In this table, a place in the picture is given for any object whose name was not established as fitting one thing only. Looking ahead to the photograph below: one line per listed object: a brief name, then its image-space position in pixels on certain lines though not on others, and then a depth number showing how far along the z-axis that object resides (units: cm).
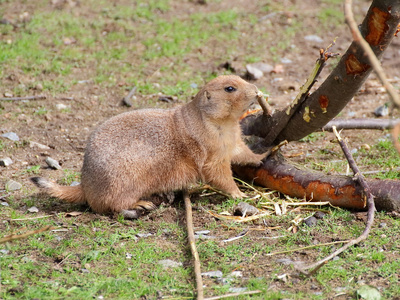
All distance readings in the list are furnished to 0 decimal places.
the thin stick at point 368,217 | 766
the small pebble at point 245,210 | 978
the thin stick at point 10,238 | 647
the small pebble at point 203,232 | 923
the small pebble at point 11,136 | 1275
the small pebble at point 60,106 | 1455
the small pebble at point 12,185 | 1075
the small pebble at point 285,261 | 813
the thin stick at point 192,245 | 730
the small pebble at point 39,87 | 1538
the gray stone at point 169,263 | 820
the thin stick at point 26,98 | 1459
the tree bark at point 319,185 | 936
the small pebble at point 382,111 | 1412
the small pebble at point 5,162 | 1169
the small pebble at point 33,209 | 996
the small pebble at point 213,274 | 790
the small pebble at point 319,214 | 953
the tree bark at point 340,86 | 870
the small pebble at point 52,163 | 1172
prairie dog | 977
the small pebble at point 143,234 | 920
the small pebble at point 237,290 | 742
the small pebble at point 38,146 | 1259
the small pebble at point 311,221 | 926
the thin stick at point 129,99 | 1470
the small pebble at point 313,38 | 1895
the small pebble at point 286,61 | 1756
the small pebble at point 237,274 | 786
